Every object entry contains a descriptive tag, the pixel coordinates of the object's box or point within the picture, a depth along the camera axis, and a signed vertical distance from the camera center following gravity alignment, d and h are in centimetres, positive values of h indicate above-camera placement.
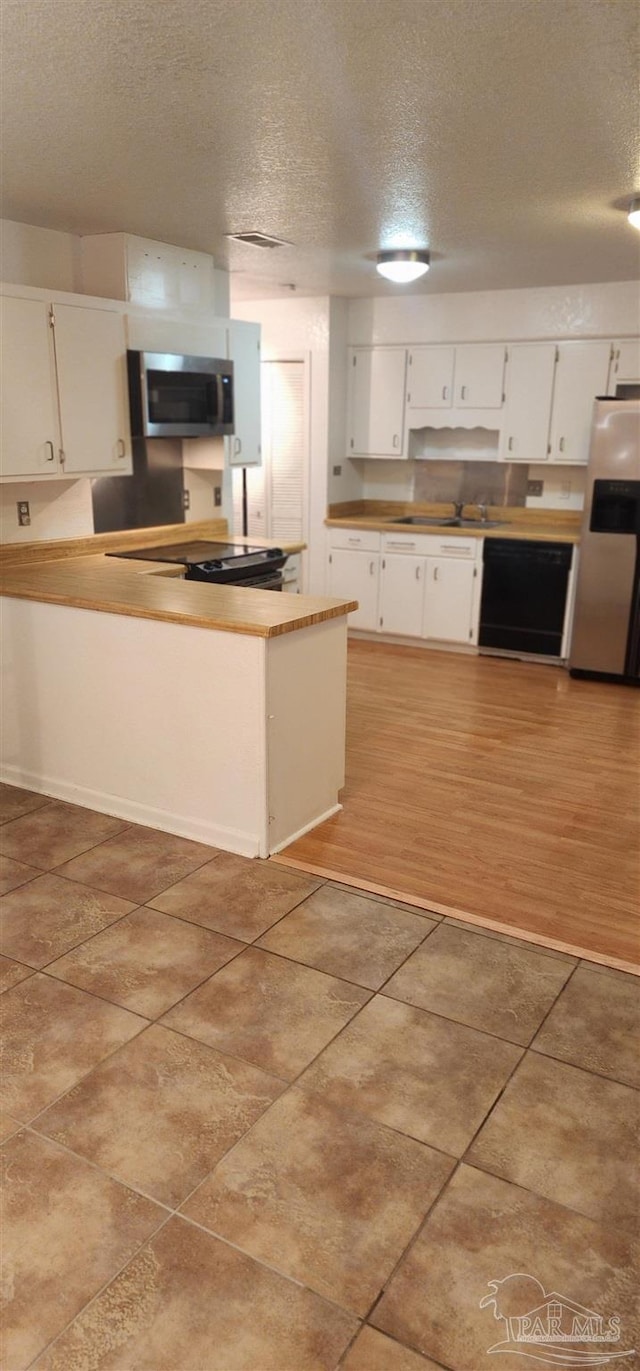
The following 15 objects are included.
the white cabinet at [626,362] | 587 +44
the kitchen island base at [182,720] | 331 -112
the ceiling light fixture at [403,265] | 474 +83
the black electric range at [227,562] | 452 -67
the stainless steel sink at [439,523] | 675 -68
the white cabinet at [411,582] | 643 -108
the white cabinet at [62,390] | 390 +15
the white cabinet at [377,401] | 678 +20
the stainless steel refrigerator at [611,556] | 554 -75
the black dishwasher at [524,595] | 607 -108
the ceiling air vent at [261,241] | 443 +90
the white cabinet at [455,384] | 638 +32
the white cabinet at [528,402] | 617 +19
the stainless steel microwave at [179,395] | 444 +15
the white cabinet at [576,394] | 600 +24
